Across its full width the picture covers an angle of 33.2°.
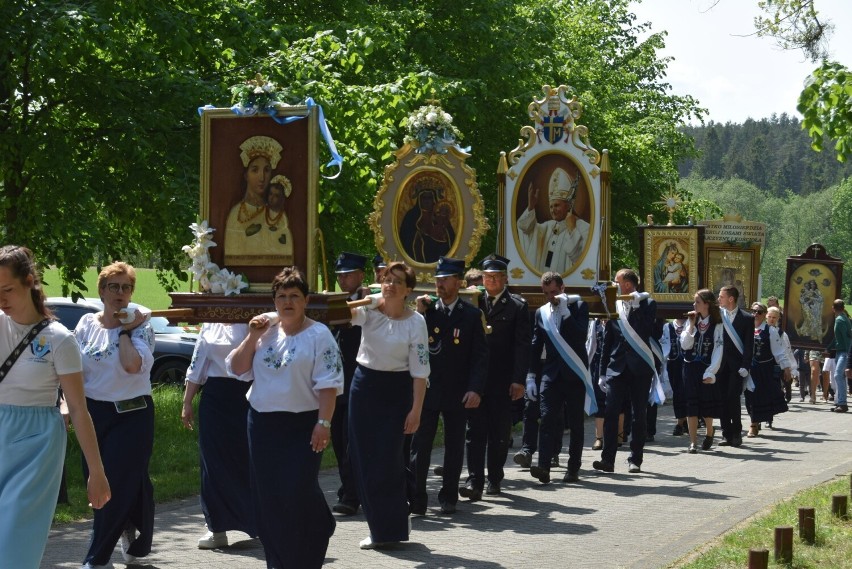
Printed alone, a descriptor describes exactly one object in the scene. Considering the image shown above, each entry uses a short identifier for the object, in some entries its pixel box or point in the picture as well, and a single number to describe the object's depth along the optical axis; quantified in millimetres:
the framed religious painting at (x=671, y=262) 22906
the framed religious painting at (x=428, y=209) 14984
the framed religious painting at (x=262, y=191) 10102
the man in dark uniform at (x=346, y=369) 11805
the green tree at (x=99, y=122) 15930
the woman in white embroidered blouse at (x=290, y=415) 8055
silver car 23953
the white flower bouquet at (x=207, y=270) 10016
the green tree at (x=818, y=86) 11164
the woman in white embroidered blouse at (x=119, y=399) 9016
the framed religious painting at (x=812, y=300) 29062
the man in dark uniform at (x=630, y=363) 15023
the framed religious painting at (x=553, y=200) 17016
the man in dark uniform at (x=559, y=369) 14195
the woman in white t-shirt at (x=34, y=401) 6430
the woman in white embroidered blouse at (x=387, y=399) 10125
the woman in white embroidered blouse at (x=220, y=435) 10109
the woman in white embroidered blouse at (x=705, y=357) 17672
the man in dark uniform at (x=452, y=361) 11922
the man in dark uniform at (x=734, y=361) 18172
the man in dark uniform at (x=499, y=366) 13070
